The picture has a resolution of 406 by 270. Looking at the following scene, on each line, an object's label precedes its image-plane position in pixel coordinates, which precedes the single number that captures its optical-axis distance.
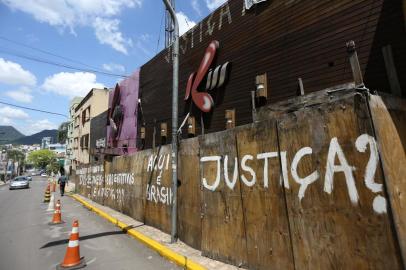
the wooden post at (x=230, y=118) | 8.78
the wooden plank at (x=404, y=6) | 5.34
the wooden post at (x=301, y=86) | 7.27
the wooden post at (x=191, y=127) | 10.88
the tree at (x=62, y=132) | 86.49
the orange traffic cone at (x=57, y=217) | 12.13
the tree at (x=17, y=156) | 111.57
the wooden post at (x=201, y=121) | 10.91
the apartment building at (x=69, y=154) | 54.08
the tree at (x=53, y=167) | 104.61
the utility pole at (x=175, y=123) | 8.52
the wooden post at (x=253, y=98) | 8.58
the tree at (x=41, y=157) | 155.50
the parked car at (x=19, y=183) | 39.72
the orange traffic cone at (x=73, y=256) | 6.56
